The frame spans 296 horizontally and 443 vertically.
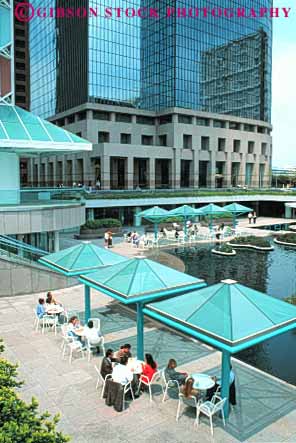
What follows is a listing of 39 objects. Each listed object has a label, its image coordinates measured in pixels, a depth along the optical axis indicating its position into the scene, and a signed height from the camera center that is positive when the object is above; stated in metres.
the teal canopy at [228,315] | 8.04 -2.82
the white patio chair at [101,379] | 9.44 -4.81
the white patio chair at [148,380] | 9.32 -4.51
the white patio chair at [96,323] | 12.65 -4.38
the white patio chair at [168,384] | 9.08 -4.47
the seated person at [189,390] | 8.56 -4.31
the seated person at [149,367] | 9.47 -4.28
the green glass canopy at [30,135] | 22.12 +2.52
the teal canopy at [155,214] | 32.78 -2.63
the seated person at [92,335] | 11.56 -4.30
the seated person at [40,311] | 13.84 -4.35
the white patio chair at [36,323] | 13.78 -4.85
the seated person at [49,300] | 14.34 -4.15
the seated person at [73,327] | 11.80 -4.22
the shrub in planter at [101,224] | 36.33 -3.88
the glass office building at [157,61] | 64.88 +20.38
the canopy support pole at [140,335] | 10.77 -4.00
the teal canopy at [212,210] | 35.59 -2.49
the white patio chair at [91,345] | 11.40 -4.64
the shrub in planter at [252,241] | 30.53 -4.52
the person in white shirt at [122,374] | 9.07 -4.26
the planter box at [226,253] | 28.34 -4.92
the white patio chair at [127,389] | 8.89 -4.56
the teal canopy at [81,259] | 13.75 -2.73
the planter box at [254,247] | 30.03 -4.84
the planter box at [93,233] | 35.34 -4.60
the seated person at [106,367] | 9.62 -4.33
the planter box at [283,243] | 32.16 -4.82
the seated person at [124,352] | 10.00 -4.14
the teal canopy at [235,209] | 36.83 -2.46
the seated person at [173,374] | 9.10 -4.27
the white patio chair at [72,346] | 11.37 -4.59
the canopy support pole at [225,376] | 8.39 -3.95
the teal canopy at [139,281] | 10.55 -2.72
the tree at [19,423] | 4.77 -2.97
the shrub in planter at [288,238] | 32.60 -4.48
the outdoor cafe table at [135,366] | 9.52 -4.26
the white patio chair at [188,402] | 8.45 -4.53
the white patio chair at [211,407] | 8.17 -4.47
